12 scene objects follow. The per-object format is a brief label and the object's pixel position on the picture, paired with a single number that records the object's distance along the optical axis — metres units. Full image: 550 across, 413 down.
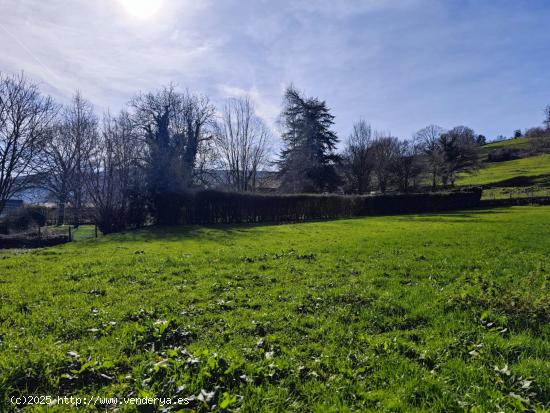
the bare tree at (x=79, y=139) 33.22
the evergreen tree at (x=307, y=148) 39.44
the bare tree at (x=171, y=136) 25.83
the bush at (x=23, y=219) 30.53
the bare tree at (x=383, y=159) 52.66
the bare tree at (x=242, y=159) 47.38
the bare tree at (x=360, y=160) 51.47
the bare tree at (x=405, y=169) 53.47
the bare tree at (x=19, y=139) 26.28
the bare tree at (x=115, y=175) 24.73
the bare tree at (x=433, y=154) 55.41
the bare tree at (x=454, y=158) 56.28
